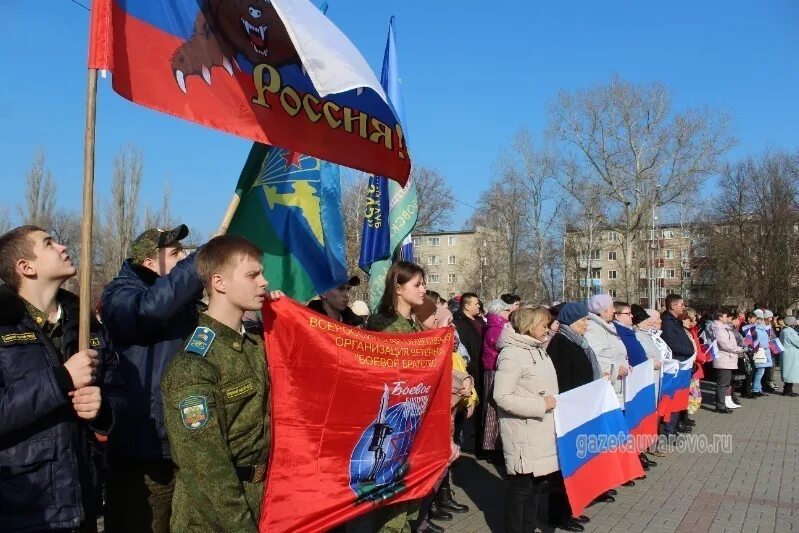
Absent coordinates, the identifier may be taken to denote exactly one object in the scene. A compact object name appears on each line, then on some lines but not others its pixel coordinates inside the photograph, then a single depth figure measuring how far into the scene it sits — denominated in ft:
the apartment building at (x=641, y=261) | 152.07
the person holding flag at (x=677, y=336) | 34.86
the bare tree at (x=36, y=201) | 133.69
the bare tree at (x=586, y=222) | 146.00
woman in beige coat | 16.88
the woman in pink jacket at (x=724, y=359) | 44.57
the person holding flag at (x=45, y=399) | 8.88
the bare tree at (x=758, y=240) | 151.64
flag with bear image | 10.91
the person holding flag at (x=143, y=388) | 11.16
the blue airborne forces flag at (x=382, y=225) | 23.56
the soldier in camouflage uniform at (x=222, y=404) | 8.91
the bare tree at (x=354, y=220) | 99.71
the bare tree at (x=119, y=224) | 141.75
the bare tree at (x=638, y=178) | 135.13
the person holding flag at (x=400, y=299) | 15.46
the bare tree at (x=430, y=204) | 158.10
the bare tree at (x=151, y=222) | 150.04
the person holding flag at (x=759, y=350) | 52.85
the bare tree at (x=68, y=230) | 182.45
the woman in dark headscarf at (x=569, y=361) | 20.25
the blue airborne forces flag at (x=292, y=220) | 16.83
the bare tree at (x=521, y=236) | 157.48
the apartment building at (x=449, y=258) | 252.26
